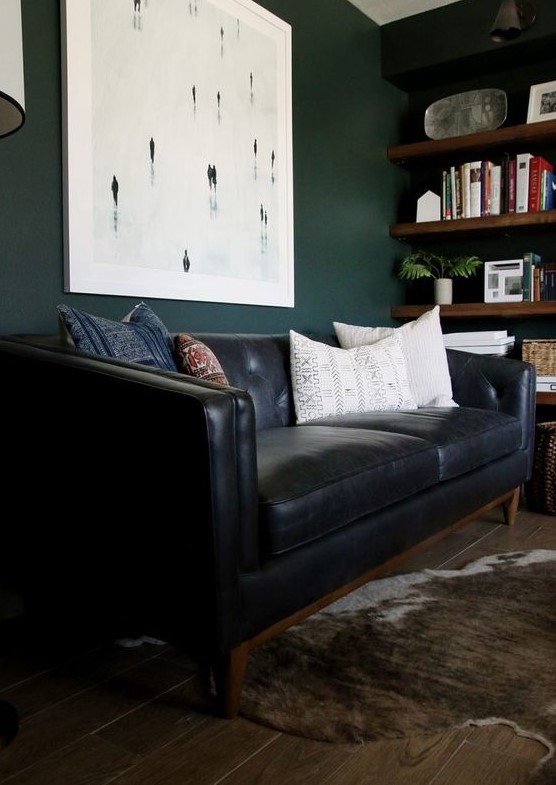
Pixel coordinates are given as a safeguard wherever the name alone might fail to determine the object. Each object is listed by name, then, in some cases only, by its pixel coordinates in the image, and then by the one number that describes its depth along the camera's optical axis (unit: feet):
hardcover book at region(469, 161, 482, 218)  12.96
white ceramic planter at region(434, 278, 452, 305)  13.71
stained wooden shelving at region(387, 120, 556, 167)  12.44
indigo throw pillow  6.14
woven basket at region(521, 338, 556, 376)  12.34
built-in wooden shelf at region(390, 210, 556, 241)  12.46
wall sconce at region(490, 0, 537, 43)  10.16
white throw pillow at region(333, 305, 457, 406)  9.92
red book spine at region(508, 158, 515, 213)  12.68
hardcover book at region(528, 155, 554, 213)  12.46
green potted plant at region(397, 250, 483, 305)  13.46
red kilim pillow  7.07
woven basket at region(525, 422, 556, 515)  10.16
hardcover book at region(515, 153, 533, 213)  12.53
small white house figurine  13.65
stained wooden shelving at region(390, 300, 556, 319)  12.50
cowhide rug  4.66
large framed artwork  7.88
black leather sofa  4.59
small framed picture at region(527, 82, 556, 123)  12.60
